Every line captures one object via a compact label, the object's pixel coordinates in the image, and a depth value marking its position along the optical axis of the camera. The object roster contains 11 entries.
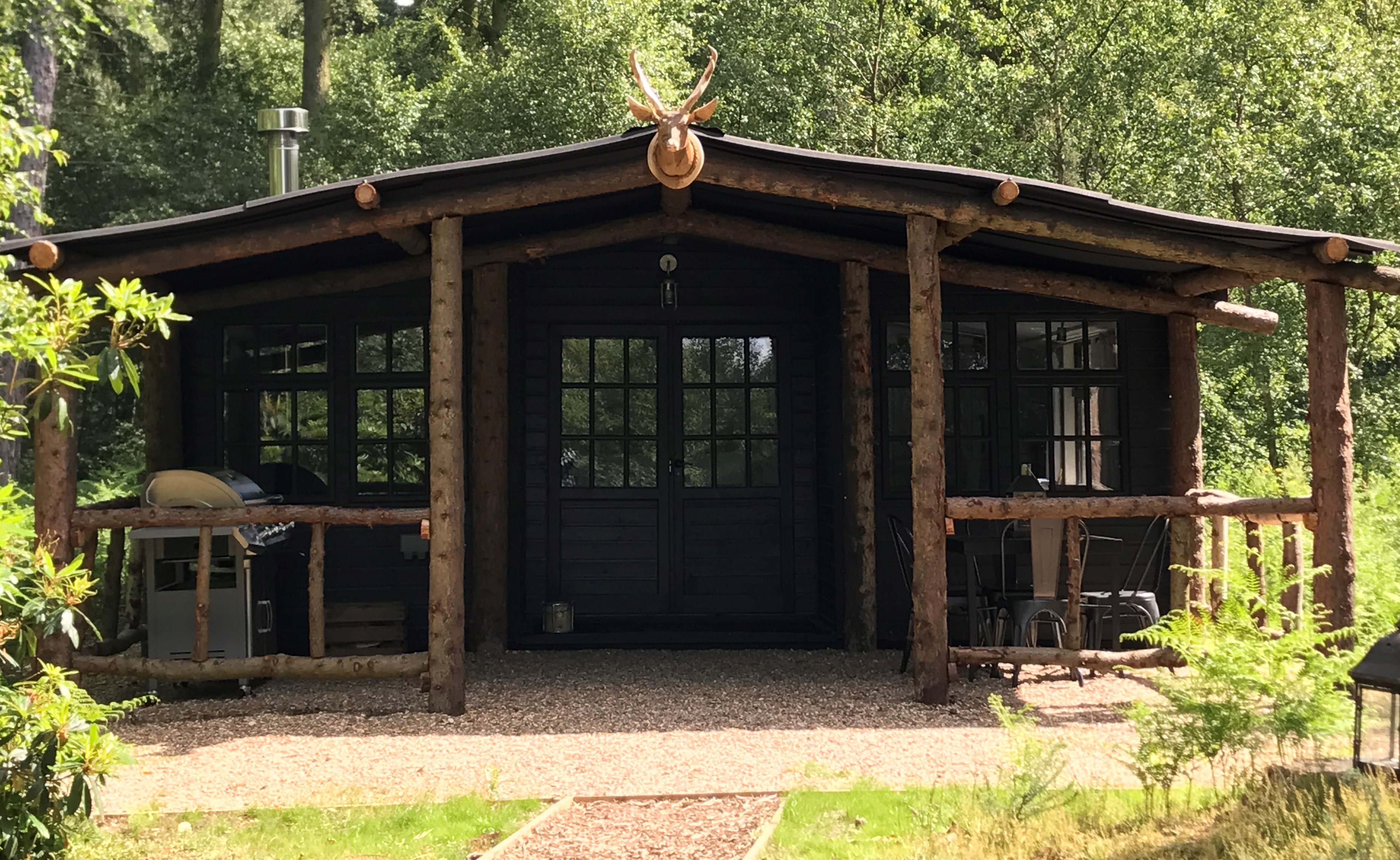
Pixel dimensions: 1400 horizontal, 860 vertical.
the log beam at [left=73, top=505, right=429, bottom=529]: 7.13
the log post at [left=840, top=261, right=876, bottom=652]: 9.11
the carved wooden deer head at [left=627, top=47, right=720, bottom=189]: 6.43
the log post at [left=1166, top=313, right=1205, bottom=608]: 9.27
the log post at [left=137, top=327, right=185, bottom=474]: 9.02
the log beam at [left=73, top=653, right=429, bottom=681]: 7.10
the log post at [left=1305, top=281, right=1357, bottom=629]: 7.13
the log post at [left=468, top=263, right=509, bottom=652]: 9.23
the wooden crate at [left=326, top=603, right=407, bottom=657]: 8.89
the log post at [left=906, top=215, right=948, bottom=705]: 7.16
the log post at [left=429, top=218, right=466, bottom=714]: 6.98
